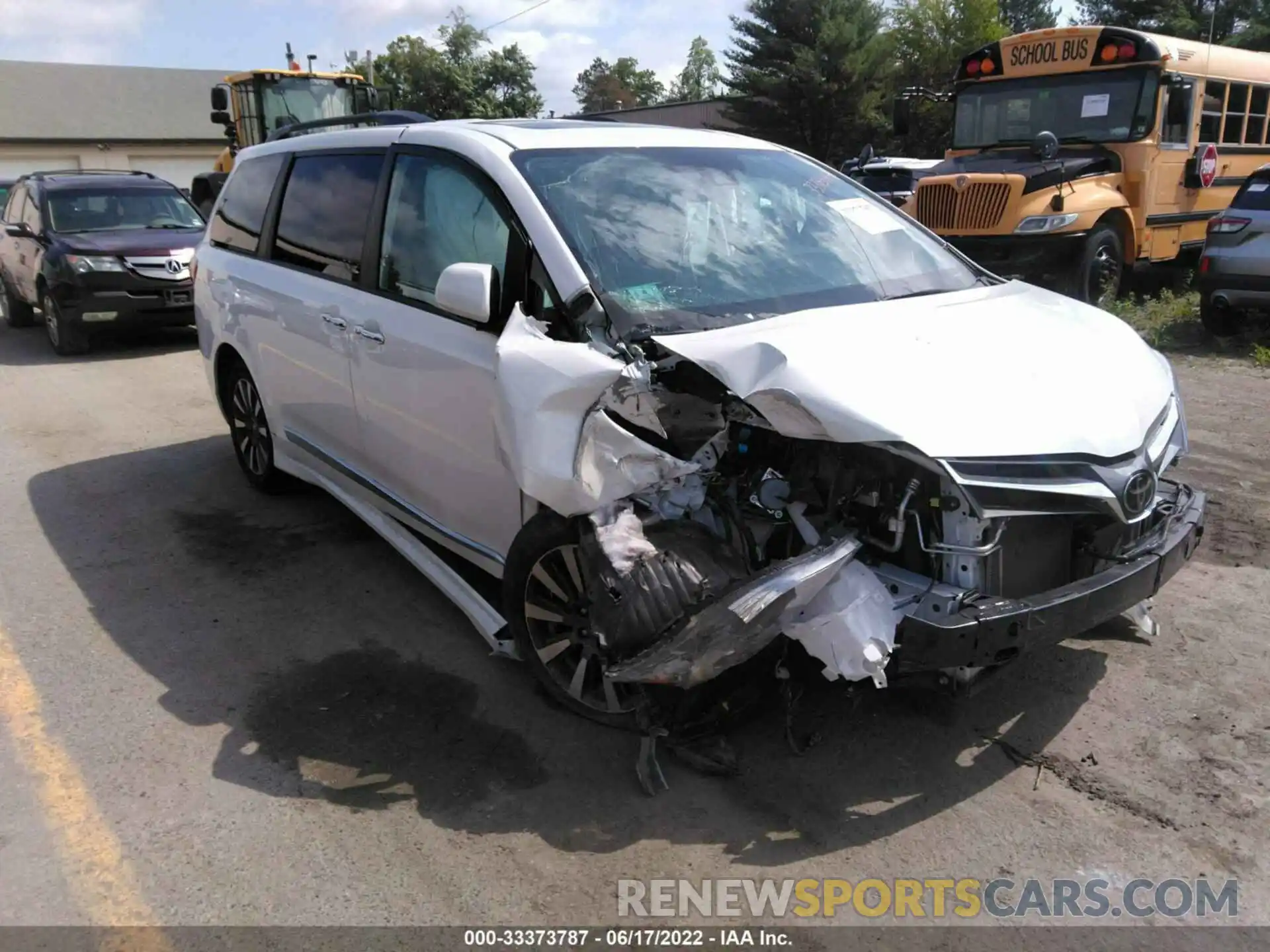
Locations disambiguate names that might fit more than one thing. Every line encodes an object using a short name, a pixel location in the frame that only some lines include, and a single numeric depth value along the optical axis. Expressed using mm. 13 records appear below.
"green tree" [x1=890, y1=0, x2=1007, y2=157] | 37062
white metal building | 39938
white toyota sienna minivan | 2979
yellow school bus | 10602
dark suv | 11070
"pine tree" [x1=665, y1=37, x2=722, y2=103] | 77750
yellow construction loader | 17422
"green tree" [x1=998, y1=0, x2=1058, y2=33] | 50375
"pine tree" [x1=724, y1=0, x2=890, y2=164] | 33219
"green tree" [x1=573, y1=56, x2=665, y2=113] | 65188
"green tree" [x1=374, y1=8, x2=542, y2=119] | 42406
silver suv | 9359
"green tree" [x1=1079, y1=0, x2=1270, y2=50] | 32750
